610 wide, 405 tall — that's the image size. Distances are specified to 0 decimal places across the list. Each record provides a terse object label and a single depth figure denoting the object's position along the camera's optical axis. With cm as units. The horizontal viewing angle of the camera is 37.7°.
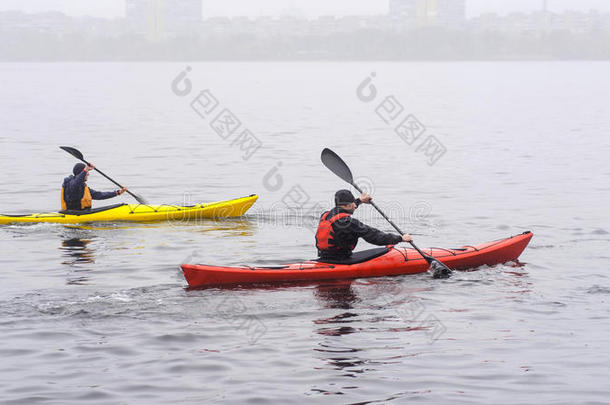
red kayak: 1146
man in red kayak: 1145
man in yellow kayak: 1609
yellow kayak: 1648
